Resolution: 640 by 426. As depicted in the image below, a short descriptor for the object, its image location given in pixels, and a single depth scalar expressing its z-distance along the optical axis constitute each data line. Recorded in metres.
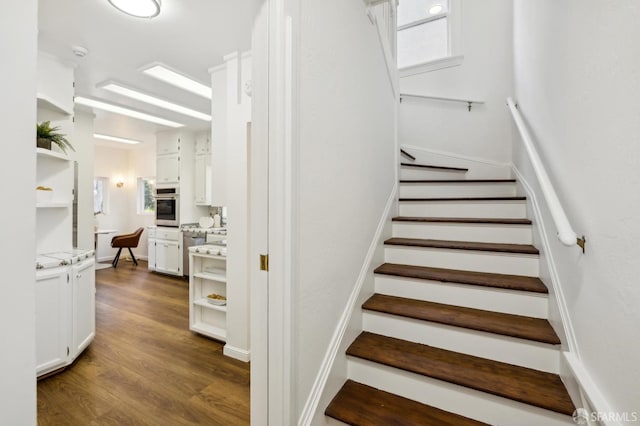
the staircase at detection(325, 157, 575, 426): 1.33
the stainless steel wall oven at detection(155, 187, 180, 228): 5.64
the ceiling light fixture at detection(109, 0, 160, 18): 2.05
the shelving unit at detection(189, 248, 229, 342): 2.98
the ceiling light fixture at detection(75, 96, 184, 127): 4.05
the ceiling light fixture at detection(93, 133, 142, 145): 6.13
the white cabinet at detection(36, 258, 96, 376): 2.19
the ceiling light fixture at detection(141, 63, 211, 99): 3.13
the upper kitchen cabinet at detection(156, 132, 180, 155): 5.73
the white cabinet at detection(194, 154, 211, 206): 5.73
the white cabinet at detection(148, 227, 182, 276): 5.49
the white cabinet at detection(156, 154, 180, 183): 5.72
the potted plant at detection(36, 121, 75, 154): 2.39
